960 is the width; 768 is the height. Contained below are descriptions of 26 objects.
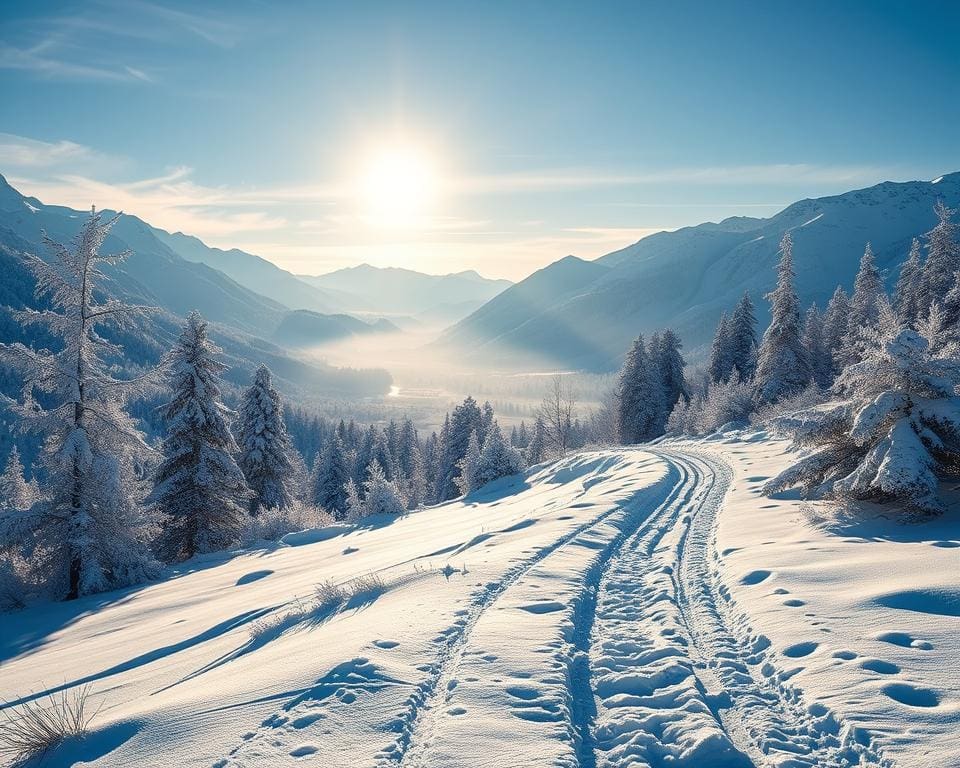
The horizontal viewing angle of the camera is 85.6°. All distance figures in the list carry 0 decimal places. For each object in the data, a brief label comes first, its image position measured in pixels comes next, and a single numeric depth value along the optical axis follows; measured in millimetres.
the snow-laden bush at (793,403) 31181
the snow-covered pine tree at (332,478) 44859
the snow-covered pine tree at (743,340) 52278
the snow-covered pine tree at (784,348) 39031
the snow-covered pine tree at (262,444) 32062
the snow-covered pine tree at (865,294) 42562
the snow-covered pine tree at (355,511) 26238
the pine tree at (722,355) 53531
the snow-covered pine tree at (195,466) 23594
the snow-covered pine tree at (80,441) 16062
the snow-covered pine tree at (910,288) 39906
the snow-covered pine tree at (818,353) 49094
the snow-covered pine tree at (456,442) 48750
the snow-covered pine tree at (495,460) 32219
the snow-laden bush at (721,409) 40438
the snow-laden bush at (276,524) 22906
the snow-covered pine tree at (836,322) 50469
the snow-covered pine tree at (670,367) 53594
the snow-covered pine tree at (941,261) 37375
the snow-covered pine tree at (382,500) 25984
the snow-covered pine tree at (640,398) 50906
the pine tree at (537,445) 61269
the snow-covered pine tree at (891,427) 9242
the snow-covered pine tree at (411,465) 56844
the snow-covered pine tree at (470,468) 32531
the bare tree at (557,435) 49875
